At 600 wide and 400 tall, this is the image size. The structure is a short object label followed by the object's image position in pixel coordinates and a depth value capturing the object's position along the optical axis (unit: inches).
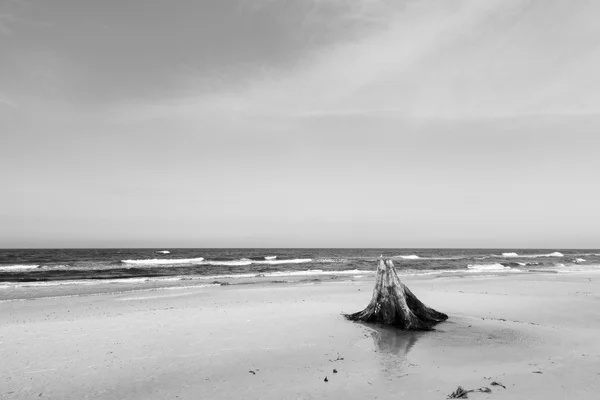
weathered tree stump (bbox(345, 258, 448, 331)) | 414.3
